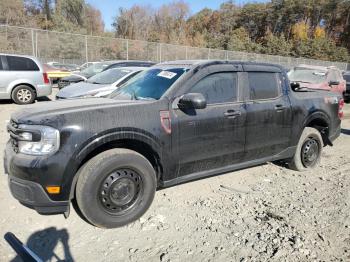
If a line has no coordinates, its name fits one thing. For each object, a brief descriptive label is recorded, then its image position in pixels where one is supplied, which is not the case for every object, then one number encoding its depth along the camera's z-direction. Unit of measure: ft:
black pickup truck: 11.62
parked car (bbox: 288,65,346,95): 40.65
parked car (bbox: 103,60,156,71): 46.06
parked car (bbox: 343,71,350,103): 58.44
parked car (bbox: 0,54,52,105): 40.01
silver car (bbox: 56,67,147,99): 30.19
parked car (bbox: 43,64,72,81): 67.62
